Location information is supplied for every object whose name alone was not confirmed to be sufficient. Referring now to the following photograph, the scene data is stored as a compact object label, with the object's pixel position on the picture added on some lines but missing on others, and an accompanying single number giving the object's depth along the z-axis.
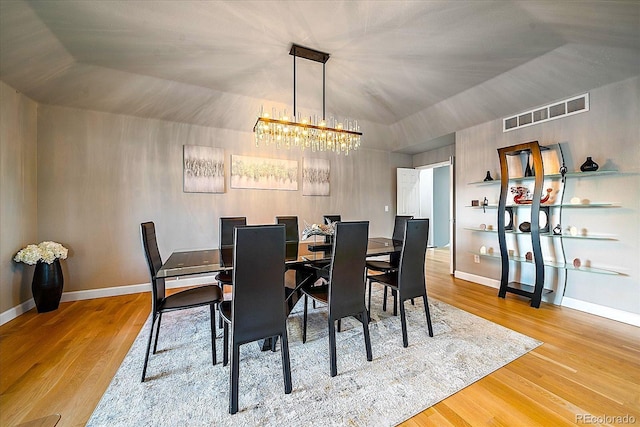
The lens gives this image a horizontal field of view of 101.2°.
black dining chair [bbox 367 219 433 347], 2.31
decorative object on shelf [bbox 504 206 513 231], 3.61
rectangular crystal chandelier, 2.73
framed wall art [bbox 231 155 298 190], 4.30
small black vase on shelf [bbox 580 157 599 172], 2.81
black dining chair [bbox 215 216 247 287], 2.99
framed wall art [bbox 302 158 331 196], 4.82
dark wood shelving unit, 3.13
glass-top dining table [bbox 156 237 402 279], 1.90
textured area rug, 1.52
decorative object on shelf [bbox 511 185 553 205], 3.36
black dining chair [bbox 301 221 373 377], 1.93
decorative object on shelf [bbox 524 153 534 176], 3.39
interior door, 5.68
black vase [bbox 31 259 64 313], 2.97
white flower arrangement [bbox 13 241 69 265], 2.86
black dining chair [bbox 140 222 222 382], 1.92
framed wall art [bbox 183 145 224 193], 3.99
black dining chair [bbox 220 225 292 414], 1.53
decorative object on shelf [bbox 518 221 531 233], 3.36
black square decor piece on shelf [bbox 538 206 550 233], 3.27
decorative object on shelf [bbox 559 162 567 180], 3.05
